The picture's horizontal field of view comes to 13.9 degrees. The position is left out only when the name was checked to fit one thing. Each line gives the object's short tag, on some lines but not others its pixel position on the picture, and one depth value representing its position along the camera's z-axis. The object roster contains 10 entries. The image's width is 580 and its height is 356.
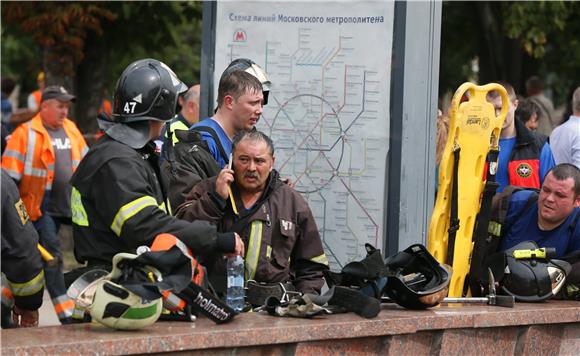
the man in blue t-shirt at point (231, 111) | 13.31
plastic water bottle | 11.71
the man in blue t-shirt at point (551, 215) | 13.94
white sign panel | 13.88
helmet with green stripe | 9.64
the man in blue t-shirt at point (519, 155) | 15.89
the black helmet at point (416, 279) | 11.97
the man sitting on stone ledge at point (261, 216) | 12.00
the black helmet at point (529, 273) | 13.33
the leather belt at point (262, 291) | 11.82
